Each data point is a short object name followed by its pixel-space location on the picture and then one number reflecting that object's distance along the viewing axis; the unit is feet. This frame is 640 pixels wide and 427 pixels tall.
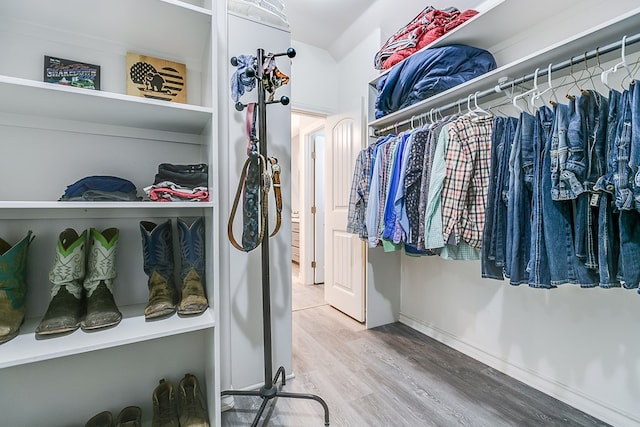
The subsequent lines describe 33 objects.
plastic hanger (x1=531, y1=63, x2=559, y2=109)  3.79
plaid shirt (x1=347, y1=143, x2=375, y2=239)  6.52
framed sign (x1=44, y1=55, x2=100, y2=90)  3.48
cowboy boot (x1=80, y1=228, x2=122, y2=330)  3.32
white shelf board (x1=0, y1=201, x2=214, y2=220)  2.75
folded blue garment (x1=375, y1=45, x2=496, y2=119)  5.26
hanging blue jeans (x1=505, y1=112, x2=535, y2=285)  3.76
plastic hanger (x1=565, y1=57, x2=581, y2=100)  3.96
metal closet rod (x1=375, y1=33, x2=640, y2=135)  3.32
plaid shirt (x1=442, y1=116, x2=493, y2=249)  4.44
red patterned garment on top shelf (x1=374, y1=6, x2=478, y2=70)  5.57
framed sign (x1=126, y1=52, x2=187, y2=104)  3.86
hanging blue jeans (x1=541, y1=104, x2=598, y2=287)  3.36
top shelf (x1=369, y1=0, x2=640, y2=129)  3.35
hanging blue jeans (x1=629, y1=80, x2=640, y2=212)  2.78
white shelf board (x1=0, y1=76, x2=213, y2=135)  2.74
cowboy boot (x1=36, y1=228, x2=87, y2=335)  3.07
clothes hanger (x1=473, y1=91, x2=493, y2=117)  4.78
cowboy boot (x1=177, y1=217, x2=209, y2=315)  3.70
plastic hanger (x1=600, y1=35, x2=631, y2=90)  3.14
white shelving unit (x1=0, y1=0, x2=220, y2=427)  3.17
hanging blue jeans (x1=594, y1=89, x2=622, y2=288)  3.05
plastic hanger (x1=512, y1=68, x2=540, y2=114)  3.98
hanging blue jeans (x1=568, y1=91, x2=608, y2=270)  3.19
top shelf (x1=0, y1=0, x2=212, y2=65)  3.18
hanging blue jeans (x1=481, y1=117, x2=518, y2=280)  4.03
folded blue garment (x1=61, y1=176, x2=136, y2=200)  3.22
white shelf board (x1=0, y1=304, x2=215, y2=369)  2.63
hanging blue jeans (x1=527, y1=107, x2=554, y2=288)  3.52
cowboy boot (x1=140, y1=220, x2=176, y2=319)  3.69
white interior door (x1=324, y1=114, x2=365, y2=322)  8.11
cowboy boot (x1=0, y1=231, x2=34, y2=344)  2.92
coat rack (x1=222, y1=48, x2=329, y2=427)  3.88
